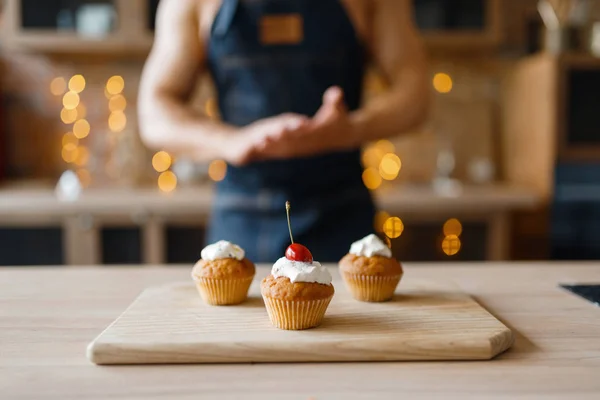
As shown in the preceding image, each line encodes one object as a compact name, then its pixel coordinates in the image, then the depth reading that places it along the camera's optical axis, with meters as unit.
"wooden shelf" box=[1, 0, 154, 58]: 2.55
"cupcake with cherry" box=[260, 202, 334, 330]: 0.77
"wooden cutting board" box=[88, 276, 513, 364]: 0.71
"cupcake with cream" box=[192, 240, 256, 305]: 0.87
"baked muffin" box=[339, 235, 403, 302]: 0.89
